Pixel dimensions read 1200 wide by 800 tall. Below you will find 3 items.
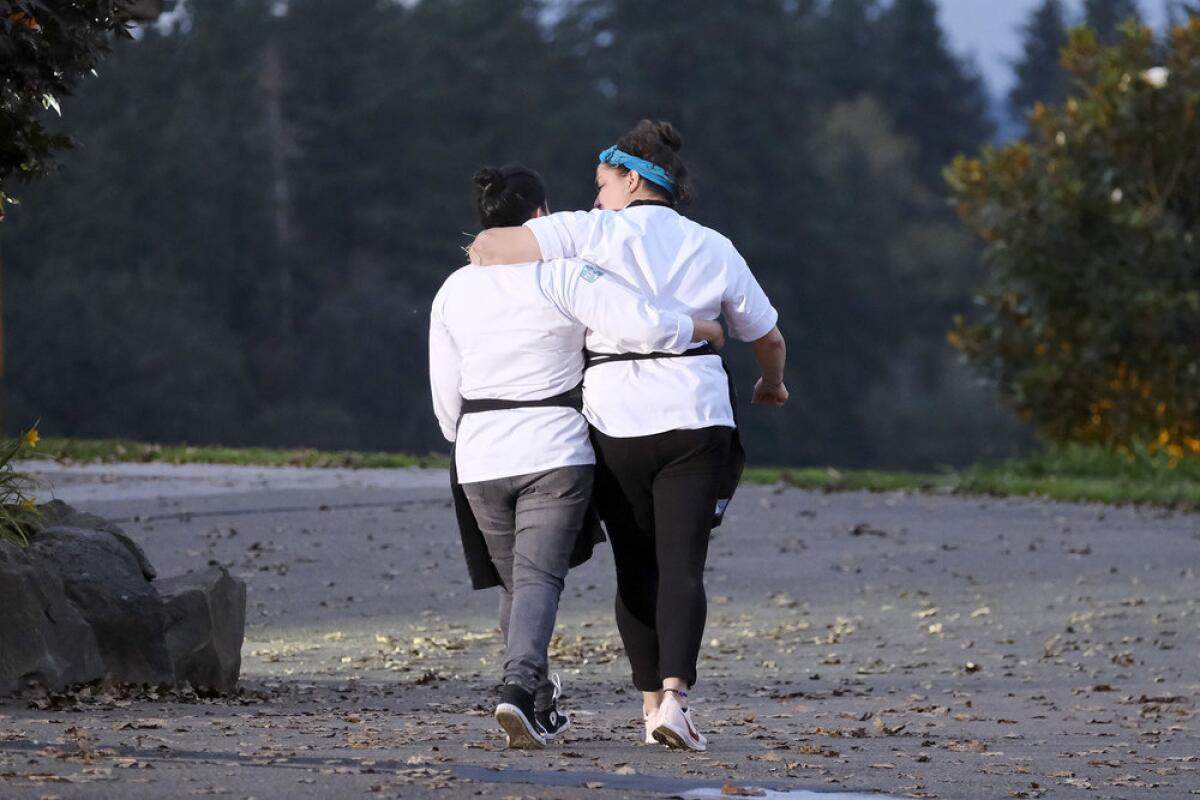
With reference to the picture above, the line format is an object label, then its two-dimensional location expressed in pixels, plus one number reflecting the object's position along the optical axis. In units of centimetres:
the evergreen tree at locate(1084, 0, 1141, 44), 16542
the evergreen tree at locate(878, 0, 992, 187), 15812
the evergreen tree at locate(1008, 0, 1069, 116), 18912
